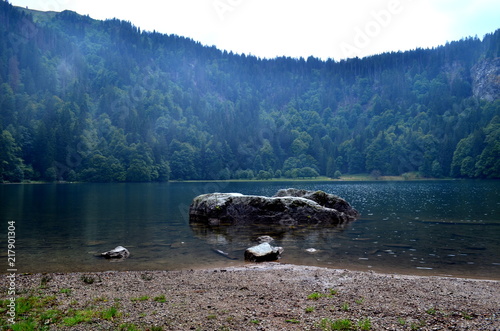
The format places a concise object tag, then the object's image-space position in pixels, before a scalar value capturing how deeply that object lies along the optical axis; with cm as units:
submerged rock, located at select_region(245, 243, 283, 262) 1991
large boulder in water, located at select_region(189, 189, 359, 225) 3525
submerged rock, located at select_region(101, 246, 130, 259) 2017
